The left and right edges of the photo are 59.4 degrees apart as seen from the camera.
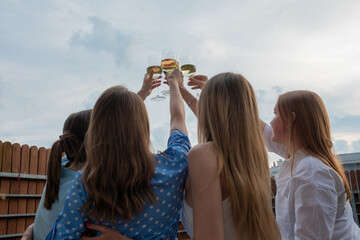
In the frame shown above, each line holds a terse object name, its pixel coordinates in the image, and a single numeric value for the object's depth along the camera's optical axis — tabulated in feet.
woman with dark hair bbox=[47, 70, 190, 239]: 4.72
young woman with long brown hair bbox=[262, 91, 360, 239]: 5.84
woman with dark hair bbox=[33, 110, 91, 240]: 6.02
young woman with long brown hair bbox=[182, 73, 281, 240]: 4.72
